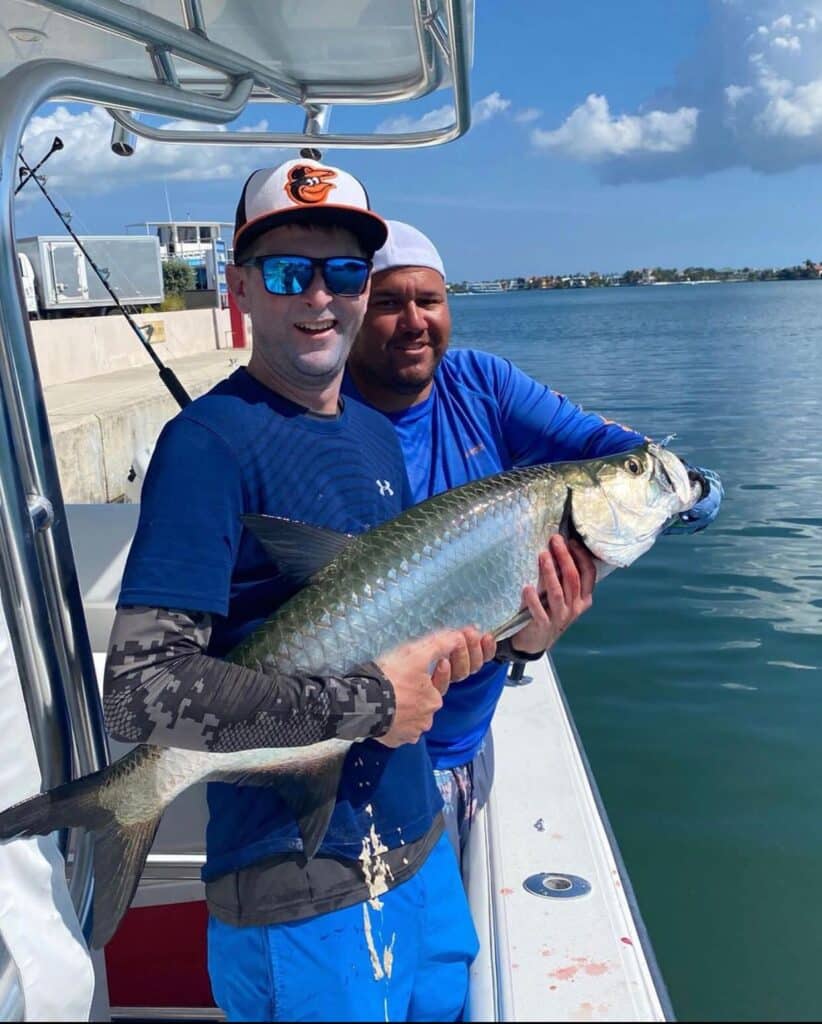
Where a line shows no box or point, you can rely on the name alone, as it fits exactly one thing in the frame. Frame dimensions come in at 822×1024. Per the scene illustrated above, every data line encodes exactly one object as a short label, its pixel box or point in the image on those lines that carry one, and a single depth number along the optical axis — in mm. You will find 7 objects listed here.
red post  26188
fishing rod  2921
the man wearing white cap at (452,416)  2781
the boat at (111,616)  1675
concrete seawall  9727
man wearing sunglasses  1604
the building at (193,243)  37312
